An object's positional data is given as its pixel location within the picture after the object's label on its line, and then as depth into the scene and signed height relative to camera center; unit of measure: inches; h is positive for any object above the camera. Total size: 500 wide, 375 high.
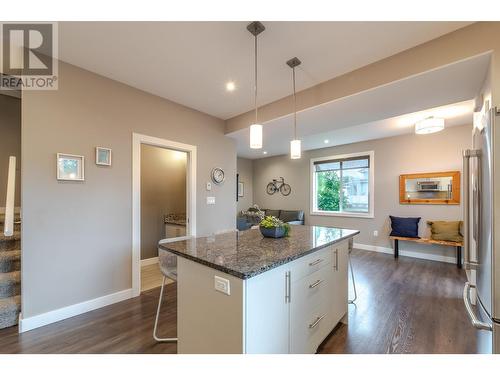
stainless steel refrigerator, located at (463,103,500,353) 46.4 -10.3
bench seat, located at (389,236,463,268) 155.6 -39.6
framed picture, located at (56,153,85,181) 89.8 +8.6
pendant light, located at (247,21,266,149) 69.4 +20.4
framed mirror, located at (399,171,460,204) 167.3 +0.4
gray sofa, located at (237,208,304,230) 238.5 -34.0
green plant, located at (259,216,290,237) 83.1 -13.3
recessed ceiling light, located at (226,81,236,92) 106.9 +50.1
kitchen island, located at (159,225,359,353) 48.5 -26.5
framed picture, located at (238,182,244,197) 286.4 -0.9
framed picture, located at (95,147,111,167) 99.6 +14.6
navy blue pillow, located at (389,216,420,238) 177.3 -30.5
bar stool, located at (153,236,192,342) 77.3 -27.8
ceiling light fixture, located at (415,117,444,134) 129.6 +37.4
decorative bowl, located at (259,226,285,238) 82.5 -16.1
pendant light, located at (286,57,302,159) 88.7 +18.3
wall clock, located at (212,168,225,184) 149.2 +8.8
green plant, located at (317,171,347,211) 233.3 -3.7
